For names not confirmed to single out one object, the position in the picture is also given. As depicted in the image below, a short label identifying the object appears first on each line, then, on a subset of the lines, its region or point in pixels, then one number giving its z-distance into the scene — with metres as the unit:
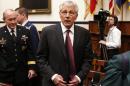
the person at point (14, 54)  4.35
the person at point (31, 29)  5.43
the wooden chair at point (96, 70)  4.12
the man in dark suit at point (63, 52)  3.38
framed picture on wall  9.49
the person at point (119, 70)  1.67
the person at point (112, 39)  7.11
